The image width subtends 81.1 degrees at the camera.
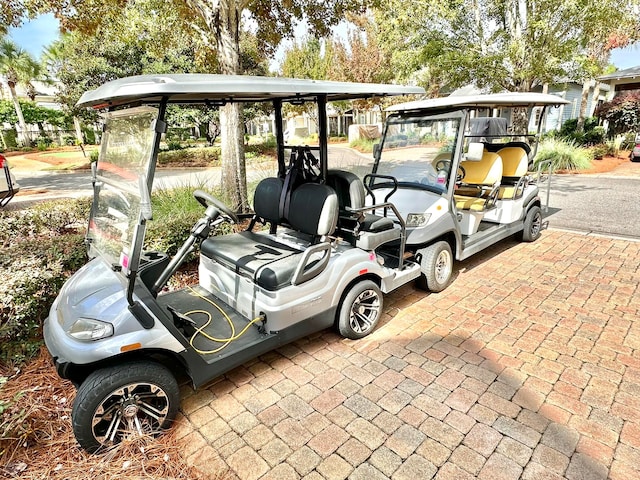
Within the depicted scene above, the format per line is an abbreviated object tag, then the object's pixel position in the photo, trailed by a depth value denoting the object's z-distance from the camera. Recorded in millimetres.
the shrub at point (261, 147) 17375
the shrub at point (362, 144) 20084
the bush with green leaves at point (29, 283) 2705
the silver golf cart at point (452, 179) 3789
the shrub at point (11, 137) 22950
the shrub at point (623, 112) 14039
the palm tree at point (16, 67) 22125
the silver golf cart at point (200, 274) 1968
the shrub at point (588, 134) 13998
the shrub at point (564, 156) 11297
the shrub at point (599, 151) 12789
